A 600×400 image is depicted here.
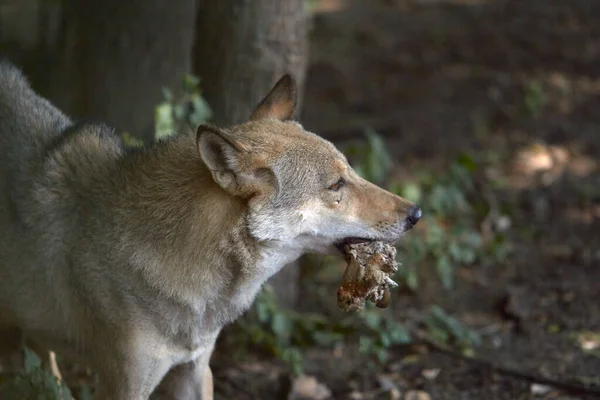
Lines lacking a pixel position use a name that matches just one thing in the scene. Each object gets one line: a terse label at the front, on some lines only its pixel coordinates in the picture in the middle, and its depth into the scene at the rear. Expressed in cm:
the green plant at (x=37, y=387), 977
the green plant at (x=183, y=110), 1200
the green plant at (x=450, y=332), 1356
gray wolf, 934
